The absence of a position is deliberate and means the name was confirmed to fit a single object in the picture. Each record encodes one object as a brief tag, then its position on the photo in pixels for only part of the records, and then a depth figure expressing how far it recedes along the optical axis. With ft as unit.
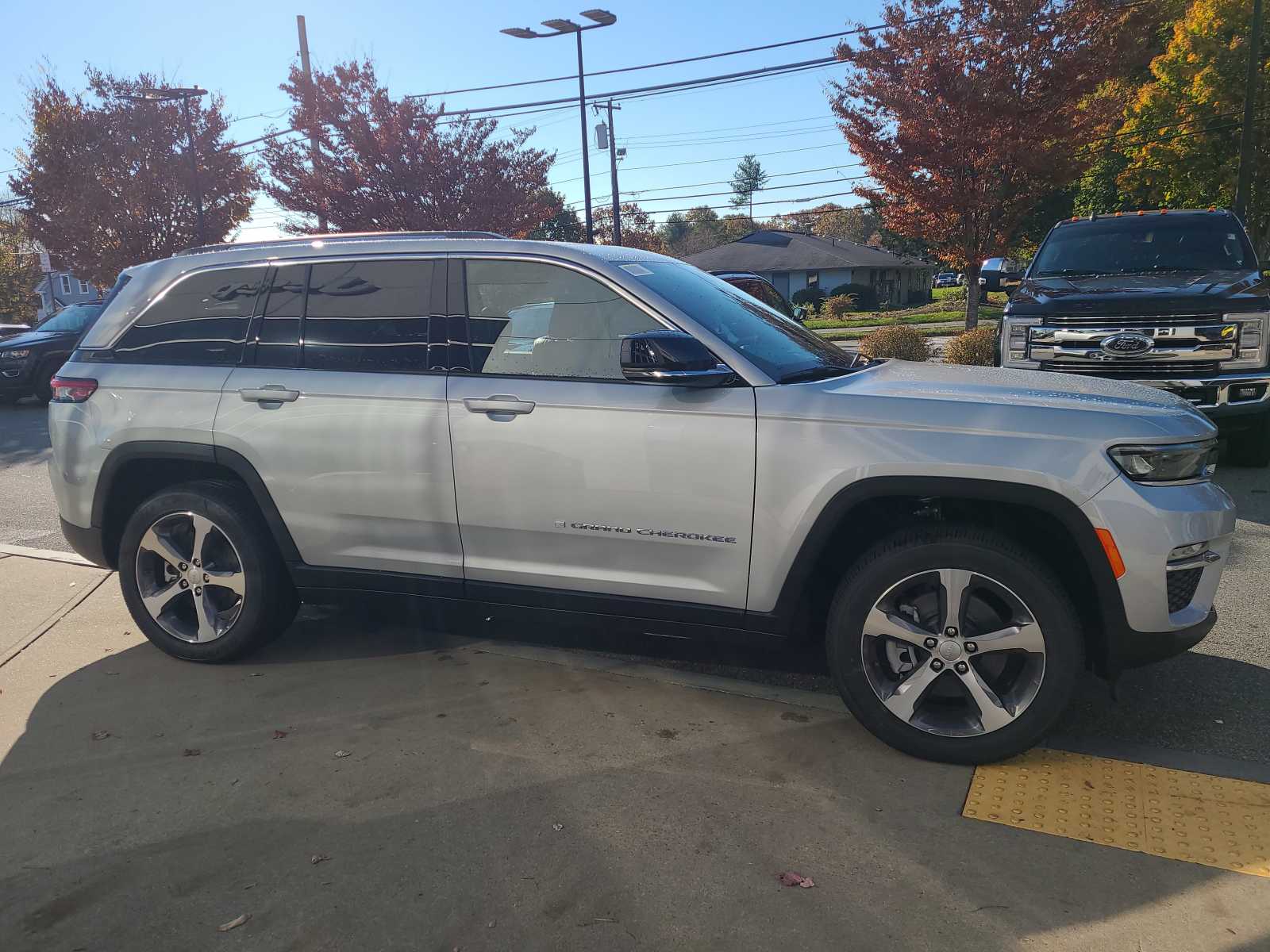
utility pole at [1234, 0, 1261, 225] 57.52
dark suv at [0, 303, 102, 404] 50.70
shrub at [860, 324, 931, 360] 45.78
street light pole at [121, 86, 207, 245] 77.87
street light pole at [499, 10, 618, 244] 63.52
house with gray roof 168.55
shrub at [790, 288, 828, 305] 150.51
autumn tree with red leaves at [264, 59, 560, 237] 64.75
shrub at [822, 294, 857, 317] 125.96
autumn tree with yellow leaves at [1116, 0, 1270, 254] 87.20
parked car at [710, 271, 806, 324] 31.40
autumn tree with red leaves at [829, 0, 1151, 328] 46.16
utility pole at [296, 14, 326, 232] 65.36
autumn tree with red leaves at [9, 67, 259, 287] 86.07
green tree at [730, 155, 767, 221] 431.02
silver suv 10.07
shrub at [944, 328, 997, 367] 44.06
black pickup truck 22.66
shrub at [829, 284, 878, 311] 154.61
